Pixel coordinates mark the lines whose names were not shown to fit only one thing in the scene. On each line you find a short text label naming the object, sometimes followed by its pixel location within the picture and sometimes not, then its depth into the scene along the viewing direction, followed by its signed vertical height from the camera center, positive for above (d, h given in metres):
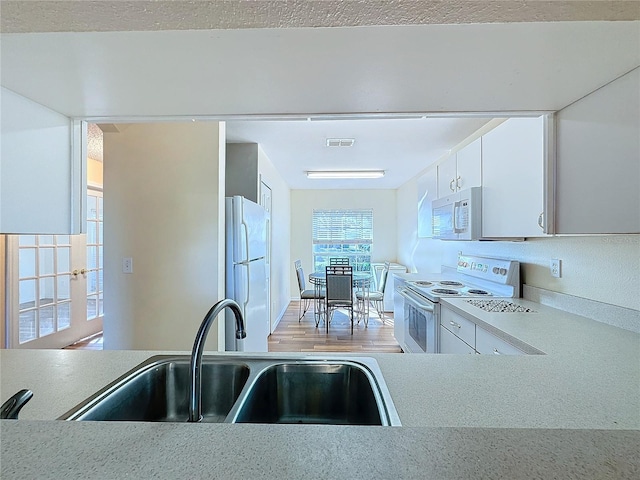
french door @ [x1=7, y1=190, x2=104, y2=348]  3.16 -0.57
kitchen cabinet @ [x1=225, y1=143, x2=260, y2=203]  3.40 +0.82
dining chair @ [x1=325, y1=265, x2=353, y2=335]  4.30 -0.70
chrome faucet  0.77 -0.35
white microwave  2.29 +0.21
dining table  4.52 -0.88
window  6.45 +0.09
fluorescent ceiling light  4.63 +1.05
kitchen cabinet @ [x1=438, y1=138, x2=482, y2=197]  2.33 +0.62
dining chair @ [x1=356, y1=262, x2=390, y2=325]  4.82 -0.91
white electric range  2.21 -0.43
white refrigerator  2.40 -0.24
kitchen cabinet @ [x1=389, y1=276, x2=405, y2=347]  3.27 -0.86
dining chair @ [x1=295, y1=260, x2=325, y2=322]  4.72 -0.88
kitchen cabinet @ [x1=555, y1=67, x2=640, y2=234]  0.87 +0.26
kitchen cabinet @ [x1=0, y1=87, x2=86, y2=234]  0.88 +0.23
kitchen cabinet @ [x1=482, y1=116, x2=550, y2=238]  1.69 +0.39
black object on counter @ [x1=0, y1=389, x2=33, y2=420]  0.51 -0.29
